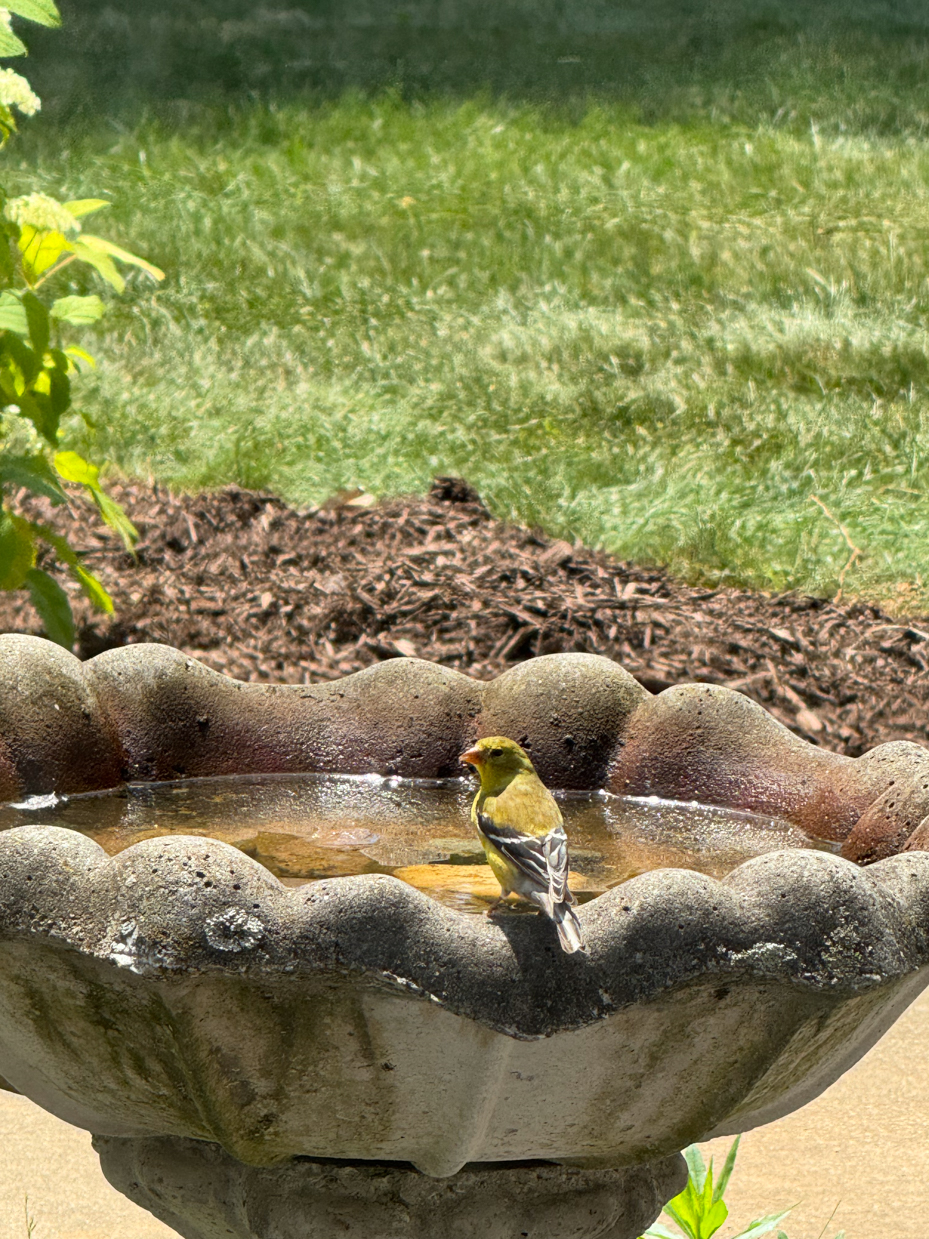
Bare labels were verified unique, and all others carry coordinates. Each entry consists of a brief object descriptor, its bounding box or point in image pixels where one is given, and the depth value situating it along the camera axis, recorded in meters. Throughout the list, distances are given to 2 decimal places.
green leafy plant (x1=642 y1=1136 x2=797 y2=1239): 4.83
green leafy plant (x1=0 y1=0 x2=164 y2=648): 4.77
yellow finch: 4.51
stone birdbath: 4.48
